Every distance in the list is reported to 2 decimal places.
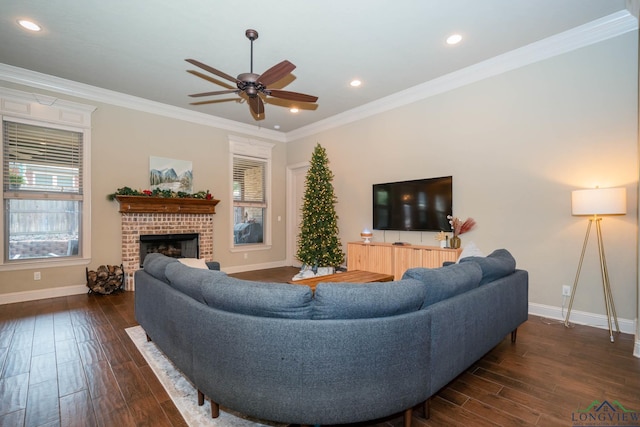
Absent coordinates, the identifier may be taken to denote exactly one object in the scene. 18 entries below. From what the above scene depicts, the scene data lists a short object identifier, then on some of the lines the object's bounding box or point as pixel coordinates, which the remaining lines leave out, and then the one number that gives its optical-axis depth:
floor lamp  2.73
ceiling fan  2.77
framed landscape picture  5.24
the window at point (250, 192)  6.37
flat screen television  4.32
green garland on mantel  4.74
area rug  1.68
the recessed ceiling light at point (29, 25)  3.02
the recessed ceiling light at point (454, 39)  3.28
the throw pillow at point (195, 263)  3.08
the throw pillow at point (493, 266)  2.30
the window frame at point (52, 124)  3.99
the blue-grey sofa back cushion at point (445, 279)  1.75
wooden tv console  4.07
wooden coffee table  3.46
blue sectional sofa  1.41
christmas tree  5.49
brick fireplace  4.81
